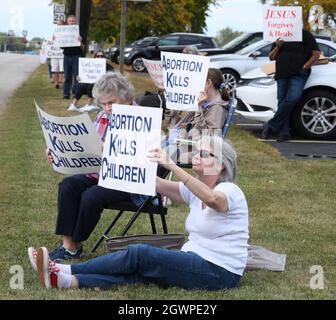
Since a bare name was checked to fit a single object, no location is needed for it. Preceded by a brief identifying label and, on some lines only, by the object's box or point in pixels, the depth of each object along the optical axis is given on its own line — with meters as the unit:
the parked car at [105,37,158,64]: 39.28
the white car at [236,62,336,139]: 12.68
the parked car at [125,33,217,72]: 35.66
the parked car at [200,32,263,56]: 24.36
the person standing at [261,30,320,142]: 12.30
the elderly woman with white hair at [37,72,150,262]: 5.96
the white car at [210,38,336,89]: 19.94
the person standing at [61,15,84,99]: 19.50
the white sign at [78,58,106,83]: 16.42
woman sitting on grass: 5.12
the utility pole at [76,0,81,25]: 22.77
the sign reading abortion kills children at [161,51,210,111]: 8.23
